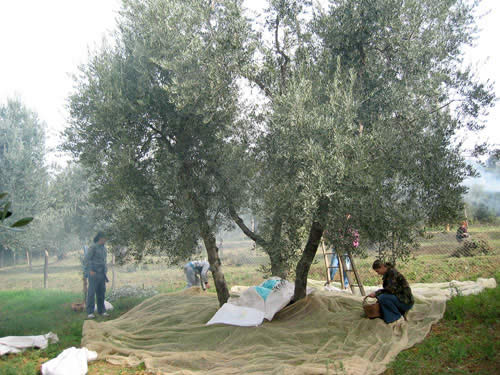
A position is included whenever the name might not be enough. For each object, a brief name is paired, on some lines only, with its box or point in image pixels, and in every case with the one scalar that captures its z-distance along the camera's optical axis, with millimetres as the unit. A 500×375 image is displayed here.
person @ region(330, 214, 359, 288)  7148
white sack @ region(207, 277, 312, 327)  8641
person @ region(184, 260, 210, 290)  13742
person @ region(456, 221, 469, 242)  14445
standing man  11844
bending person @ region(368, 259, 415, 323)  7492
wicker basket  7555
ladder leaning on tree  10113
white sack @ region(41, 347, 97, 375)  6262
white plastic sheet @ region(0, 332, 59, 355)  7805
